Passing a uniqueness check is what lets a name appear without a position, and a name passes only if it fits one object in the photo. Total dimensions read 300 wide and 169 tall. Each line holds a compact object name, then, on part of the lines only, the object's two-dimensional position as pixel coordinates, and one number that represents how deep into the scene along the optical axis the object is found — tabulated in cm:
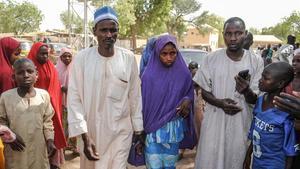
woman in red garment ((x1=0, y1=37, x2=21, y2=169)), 286
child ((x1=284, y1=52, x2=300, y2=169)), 230
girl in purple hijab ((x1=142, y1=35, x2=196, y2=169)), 260
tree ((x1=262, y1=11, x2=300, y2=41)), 4777
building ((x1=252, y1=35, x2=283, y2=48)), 5839
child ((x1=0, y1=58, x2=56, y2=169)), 257
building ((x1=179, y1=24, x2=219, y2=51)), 6385
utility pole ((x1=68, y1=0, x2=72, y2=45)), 1871
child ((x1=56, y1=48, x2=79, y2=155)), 442
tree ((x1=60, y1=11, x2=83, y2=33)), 2190
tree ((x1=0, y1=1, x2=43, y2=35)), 4166
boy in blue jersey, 213
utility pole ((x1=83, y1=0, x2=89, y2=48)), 1633
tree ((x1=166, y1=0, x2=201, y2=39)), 4775
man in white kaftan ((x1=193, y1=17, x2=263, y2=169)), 251
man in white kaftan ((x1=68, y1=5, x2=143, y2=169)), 232
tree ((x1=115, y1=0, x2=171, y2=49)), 2780
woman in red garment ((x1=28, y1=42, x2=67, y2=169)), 332
